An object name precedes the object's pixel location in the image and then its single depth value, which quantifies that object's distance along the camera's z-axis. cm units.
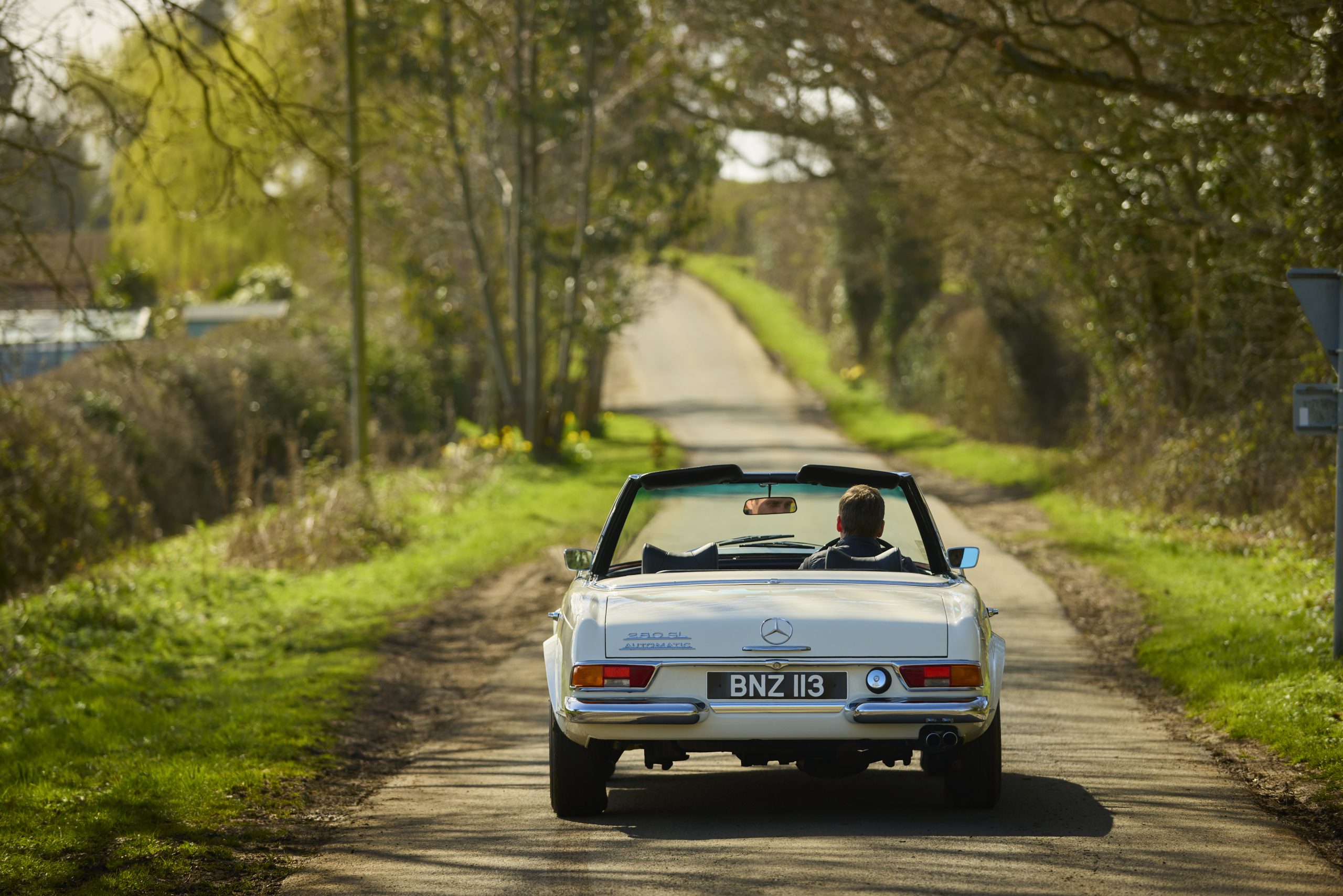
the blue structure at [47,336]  2420
